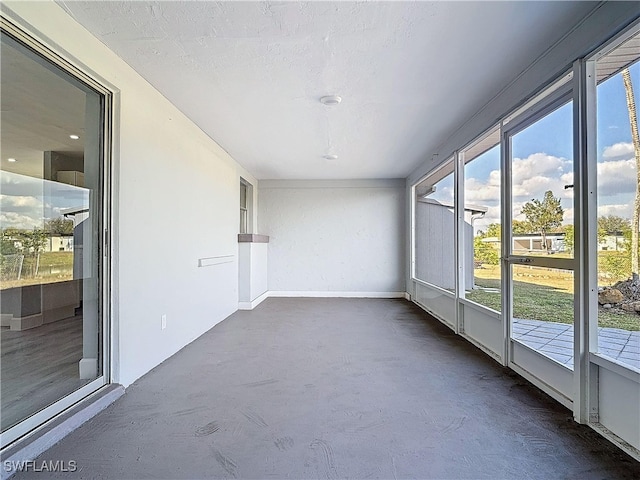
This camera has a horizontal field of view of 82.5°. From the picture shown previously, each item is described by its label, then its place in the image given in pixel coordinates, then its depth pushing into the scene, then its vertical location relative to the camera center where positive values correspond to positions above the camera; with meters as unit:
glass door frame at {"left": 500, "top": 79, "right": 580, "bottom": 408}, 2.35 -0.14
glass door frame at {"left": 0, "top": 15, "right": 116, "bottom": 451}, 2.41 +0.06
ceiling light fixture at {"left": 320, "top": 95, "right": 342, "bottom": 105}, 3.20 +1.26
